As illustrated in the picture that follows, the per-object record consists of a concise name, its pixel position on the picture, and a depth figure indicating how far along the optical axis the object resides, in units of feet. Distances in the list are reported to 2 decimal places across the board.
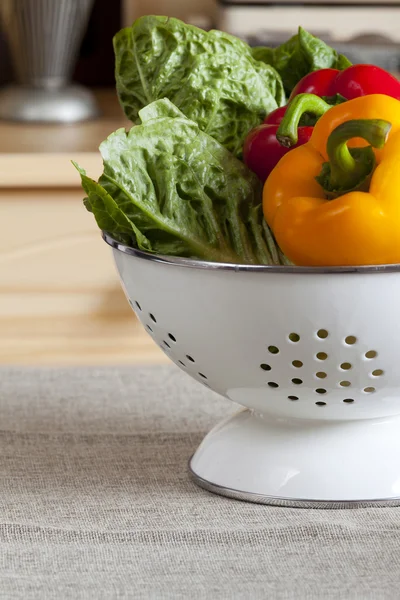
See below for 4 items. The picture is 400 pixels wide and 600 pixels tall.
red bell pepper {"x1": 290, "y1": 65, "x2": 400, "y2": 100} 3.28
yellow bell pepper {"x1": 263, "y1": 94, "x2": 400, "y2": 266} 3.03
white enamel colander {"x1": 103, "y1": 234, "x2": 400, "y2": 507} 3.03
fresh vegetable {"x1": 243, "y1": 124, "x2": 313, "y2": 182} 3.24
